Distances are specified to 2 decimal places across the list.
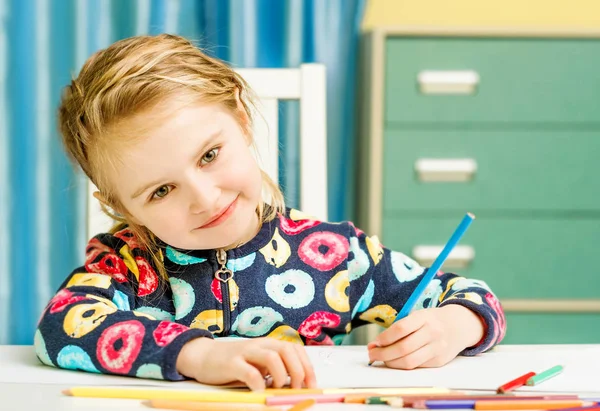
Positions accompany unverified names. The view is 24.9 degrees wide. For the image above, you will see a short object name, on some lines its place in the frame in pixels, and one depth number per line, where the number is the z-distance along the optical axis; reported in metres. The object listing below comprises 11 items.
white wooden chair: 1.90
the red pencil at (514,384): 1.28
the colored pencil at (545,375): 1.32
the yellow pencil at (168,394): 1.20
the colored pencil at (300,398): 1.18
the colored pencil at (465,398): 1.18
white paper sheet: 1.36
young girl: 1.43
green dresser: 2.42
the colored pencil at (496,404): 1.16
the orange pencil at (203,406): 1.16
